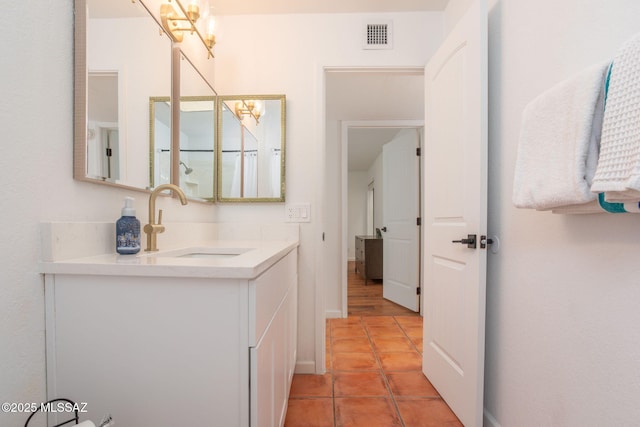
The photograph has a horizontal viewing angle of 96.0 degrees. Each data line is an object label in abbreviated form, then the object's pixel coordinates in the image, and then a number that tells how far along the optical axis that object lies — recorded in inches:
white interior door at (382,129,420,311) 129.3
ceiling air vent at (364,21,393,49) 74.7
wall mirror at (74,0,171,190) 34.8
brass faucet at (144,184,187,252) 43.6
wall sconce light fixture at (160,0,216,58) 53.6
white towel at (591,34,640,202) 24.3
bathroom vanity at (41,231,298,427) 29.6
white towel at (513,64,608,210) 29.0
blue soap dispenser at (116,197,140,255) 38.1
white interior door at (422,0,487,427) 51.4
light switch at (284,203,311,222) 75.4
